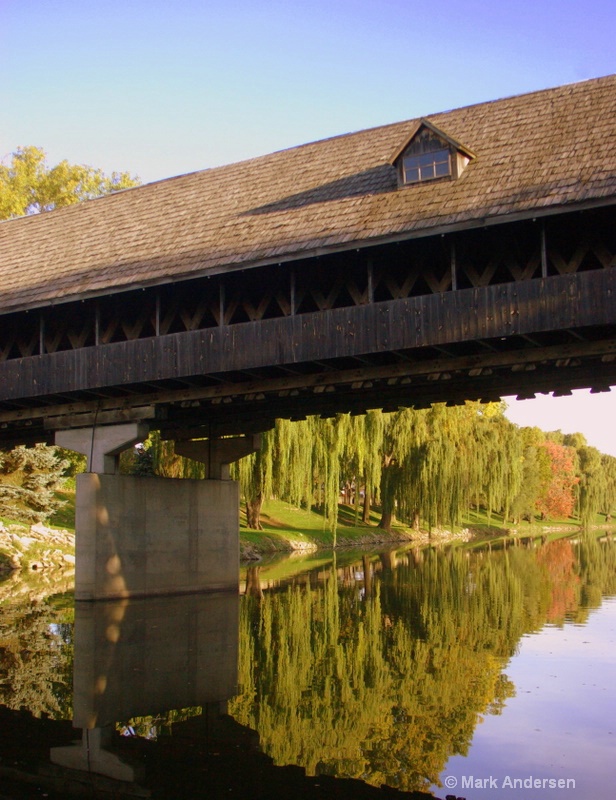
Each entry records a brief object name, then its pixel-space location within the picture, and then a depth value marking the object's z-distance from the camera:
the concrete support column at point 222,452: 22.53
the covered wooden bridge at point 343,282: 14.28
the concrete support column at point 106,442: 19.30
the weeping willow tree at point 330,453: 28.39
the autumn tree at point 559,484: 72.75
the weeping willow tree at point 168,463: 26.39
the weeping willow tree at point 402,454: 34.00
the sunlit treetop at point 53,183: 46.06
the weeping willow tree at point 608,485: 72.47
